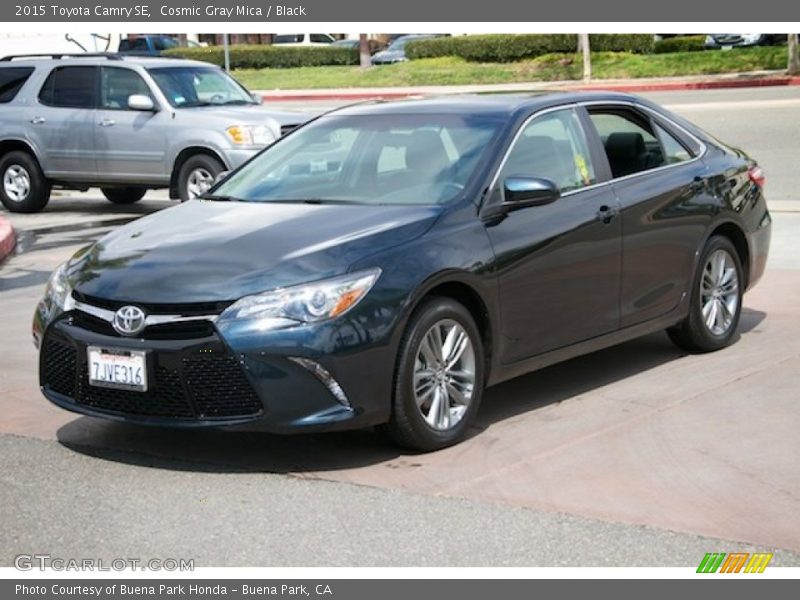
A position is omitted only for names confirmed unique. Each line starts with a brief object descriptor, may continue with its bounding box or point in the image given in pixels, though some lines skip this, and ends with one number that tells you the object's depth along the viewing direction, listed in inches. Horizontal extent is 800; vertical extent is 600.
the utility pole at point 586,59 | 1397.6
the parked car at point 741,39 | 1795.0
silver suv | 628.4
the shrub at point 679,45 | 1720.0
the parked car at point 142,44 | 2000.5
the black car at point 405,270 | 243.0
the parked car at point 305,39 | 2456.9
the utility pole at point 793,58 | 1310.3
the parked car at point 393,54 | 2085.4
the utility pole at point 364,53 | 1844.2
